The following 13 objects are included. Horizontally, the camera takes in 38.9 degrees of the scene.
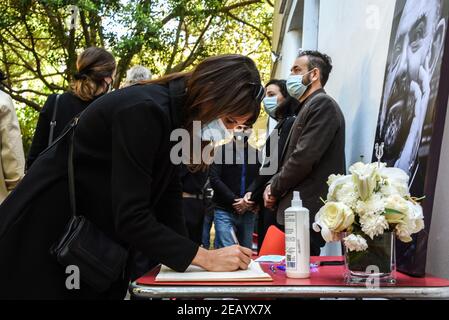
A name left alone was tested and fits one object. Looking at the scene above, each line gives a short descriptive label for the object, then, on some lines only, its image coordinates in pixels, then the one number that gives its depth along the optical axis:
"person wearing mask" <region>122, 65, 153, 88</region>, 4.99
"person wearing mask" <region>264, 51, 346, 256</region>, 3.78
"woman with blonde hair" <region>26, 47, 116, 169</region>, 4.06
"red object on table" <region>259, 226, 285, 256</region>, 3.10
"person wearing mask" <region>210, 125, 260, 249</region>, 6.24
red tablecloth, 1.87
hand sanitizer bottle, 2.07
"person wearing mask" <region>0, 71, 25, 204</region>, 4.12
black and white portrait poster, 2.12
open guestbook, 1.92
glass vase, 1.94
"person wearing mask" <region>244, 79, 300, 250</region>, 4.94
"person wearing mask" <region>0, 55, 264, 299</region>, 2.00
